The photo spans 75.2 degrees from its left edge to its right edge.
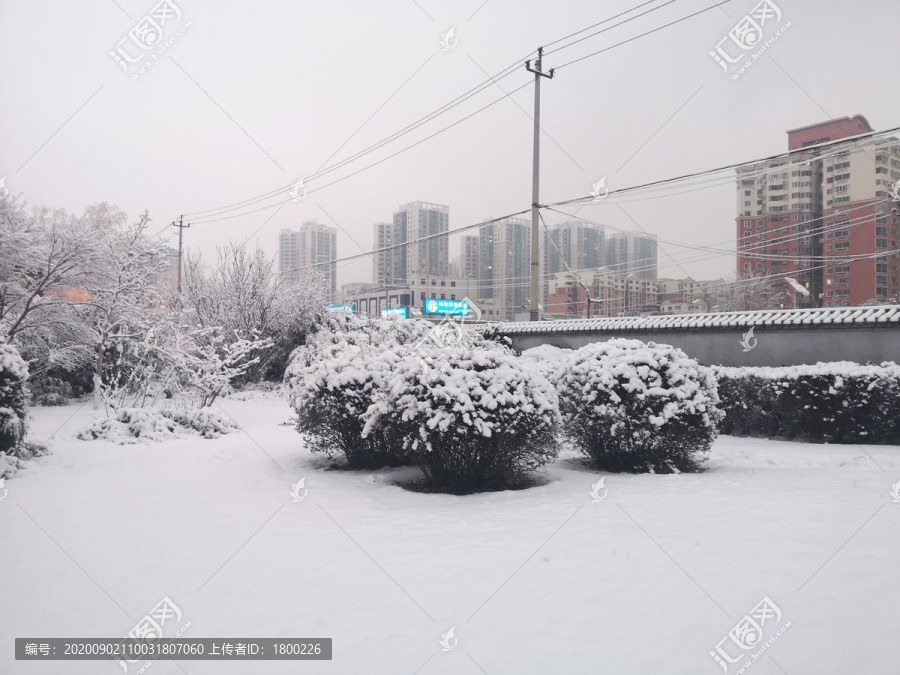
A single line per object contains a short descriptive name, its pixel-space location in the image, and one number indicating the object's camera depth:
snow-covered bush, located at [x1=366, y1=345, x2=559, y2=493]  6.10
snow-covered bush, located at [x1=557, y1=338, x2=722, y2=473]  6.91
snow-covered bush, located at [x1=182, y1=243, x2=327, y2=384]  19.33
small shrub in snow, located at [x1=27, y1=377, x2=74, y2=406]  10.21
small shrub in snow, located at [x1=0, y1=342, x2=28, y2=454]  6.19
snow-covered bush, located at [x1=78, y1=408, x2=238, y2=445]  9.01
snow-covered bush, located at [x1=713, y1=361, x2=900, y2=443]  9.43
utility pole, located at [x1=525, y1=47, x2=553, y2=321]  16.56
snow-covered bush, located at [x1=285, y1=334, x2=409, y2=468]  7.27
